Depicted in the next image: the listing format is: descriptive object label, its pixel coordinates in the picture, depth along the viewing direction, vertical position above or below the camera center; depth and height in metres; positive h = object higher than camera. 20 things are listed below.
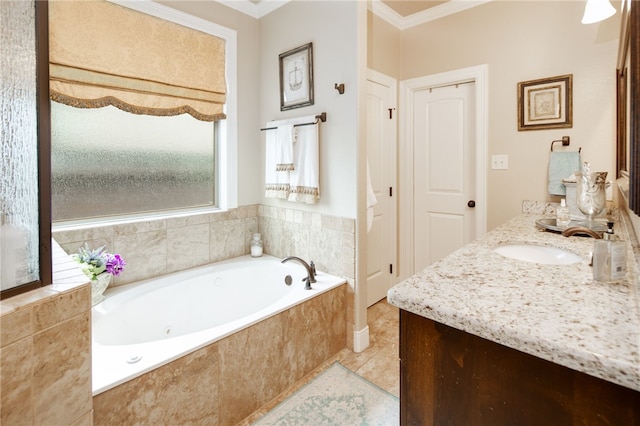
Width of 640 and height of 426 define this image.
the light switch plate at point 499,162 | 2.67 +0.37
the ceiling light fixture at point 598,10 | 1.80 +1.08
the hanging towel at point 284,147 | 2.54 +0.47
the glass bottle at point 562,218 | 1.70 -0.06
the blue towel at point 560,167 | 2.33 +0.28
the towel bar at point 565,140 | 2.37 +0.48
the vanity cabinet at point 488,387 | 0.58 -0.36
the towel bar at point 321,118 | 2.39 +0.65
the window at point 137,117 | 1.99 +0.64
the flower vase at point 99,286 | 1.86 -0.45
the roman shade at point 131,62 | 1.91 +0.96
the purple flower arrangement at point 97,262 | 1.83 -0.31
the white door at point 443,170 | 2.97 +0.34
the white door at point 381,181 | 3.01 +0.25
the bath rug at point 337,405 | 1.67 -1.07
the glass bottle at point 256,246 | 2.85 -0.33
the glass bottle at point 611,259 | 0.87 -0.14
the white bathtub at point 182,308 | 1.39 -0.62
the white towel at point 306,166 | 2.43 +0.31
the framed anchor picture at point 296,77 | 2.48 +1.02
